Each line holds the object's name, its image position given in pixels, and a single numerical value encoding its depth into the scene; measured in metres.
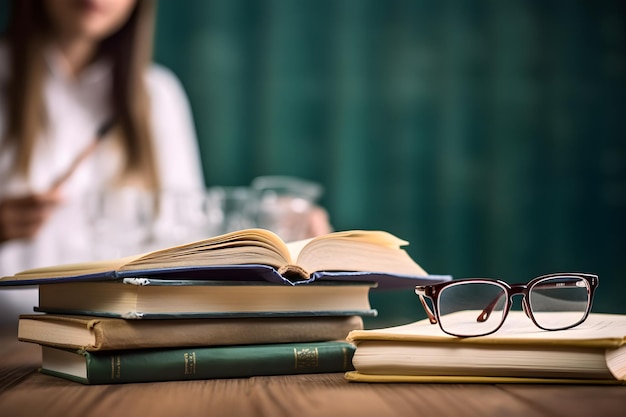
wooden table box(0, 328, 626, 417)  0.88
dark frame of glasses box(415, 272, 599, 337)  1.02
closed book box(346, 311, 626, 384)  0.95
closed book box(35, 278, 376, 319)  1.01
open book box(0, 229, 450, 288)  1.00
